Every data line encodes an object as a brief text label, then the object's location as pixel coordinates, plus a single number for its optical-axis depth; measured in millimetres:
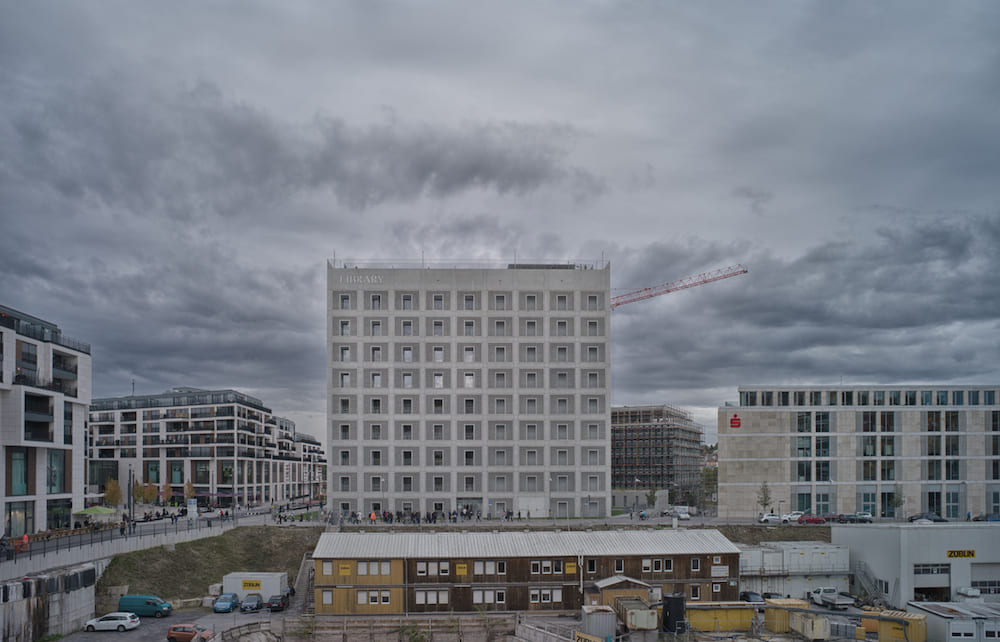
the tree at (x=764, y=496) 95562
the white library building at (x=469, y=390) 95500
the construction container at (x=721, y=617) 58531
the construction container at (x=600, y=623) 54531
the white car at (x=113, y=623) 55969
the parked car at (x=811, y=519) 89562
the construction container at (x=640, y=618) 55594
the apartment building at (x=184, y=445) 150000
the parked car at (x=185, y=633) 52438
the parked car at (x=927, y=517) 86338
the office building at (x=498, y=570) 61844
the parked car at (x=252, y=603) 62406
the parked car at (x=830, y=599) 67000
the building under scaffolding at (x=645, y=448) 164875
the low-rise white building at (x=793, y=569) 71438
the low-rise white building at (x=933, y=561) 68875
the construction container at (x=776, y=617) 58469
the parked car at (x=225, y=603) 62031
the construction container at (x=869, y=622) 57375
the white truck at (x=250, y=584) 64500
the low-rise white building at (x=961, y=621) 54656
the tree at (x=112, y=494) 127188
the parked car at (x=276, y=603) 62531
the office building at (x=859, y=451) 99250
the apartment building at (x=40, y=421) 70625
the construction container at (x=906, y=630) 56250
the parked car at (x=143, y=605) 59594
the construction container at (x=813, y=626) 55188
